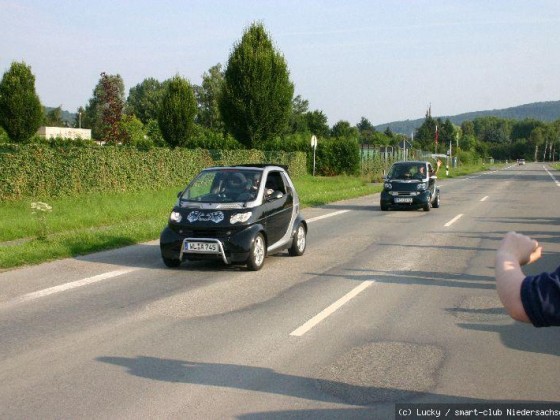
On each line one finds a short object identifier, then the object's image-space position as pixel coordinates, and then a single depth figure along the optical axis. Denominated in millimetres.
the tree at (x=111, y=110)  42062
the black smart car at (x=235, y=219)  10656
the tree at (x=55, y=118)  129750
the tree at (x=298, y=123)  112938
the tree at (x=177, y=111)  39000
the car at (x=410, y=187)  22828
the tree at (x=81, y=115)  136650
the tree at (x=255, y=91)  36312
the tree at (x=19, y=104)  36062
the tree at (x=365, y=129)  154625
